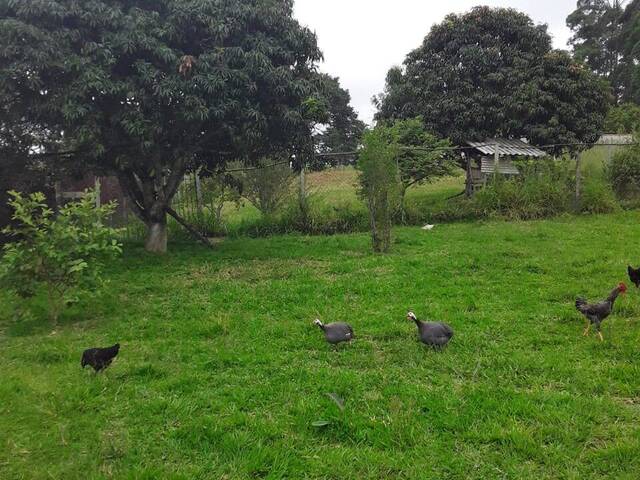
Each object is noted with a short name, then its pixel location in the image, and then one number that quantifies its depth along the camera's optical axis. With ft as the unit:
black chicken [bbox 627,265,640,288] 17.95
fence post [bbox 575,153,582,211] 38.65
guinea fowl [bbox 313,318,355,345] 14.21
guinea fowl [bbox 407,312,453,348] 13.70
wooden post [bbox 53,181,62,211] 31.60
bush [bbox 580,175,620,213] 38.14
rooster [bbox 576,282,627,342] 13.91
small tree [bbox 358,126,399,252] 27.27
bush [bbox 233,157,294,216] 36.81
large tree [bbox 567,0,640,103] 98.75
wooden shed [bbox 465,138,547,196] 39.96
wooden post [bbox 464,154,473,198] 42.19
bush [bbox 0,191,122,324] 16.79
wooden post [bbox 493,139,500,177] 38.24
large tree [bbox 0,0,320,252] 23.07
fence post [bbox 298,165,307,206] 36.68
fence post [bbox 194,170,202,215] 35.94
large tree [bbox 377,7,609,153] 46.96
